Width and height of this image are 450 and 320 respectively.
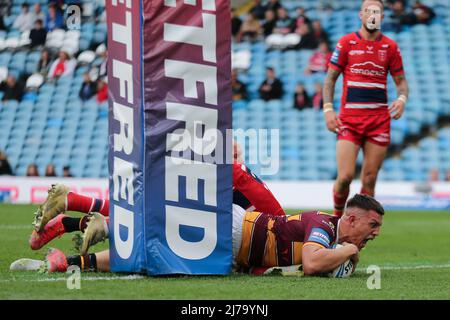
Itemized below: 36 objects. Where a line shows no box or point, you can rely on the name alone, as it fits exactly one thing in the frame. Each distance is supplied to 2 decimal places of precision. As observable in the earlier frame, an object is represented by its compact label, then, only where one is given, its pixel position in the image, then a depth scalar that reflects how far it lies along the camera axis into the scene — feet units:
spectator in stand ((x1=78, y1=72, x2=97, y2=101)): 71.82
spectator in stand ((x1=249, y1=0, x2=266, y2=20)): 75.97
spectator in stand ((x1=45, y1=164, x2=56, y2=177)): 65.41
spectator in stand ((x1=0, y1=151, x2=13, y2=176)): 65.98
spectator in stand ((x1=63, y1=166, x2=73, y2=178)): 65.46
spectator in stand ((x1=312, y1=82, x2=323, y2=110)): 69.62
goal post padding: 19.20
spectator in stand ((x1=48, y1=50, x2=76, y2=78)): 72.84
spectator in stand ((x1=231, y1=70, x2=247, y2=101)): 71.67
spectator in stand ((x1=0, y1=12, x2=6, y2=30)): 76.02
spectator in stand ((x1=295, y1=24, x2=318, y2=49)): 74.18
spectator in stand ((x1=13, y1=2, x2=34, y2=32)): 74.74
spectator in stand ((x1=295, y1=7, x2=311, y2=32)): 74.28
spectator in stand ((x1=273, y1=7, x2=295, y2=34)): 74.64
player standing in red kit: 30.01
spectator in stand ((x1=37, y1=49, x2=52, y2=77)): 72.28
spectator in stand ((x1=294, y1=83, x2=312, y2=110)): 70.18
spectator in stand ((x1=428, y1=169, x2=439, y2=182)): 65.16
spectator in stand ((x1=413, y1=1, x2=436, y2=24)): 75.82
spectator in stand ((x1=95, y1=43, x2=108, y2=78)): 70.44
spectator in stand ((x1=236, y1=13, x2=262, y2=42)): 75.92
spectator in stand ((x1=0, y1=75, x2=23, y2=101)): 72.74
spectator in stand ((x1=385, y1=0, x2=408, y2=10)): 74.79
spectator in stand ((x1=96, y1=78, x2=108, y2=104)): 71.46
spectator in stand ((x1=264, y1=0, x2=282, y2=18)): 75.53
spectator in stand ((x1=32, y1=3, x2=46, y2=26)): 73.18
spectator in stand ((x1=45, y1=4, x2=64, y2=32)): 70.94
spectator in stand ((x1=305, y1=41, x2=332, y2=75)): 72.28
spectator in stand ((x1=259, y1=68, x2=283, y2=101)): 71.31
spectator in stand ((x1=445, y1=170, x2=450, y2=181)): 64.44
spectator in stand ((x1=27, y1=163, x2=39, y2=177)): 65.36
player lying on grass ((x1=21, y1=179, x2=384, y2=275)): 20.44
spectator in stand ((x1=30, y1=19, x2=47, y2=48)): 72.69
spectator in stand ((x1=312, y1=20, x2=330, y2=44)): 74.27
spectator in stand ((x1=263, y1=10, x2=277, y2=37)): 75.10
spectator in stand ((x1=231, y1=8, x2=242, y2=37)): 75.56
